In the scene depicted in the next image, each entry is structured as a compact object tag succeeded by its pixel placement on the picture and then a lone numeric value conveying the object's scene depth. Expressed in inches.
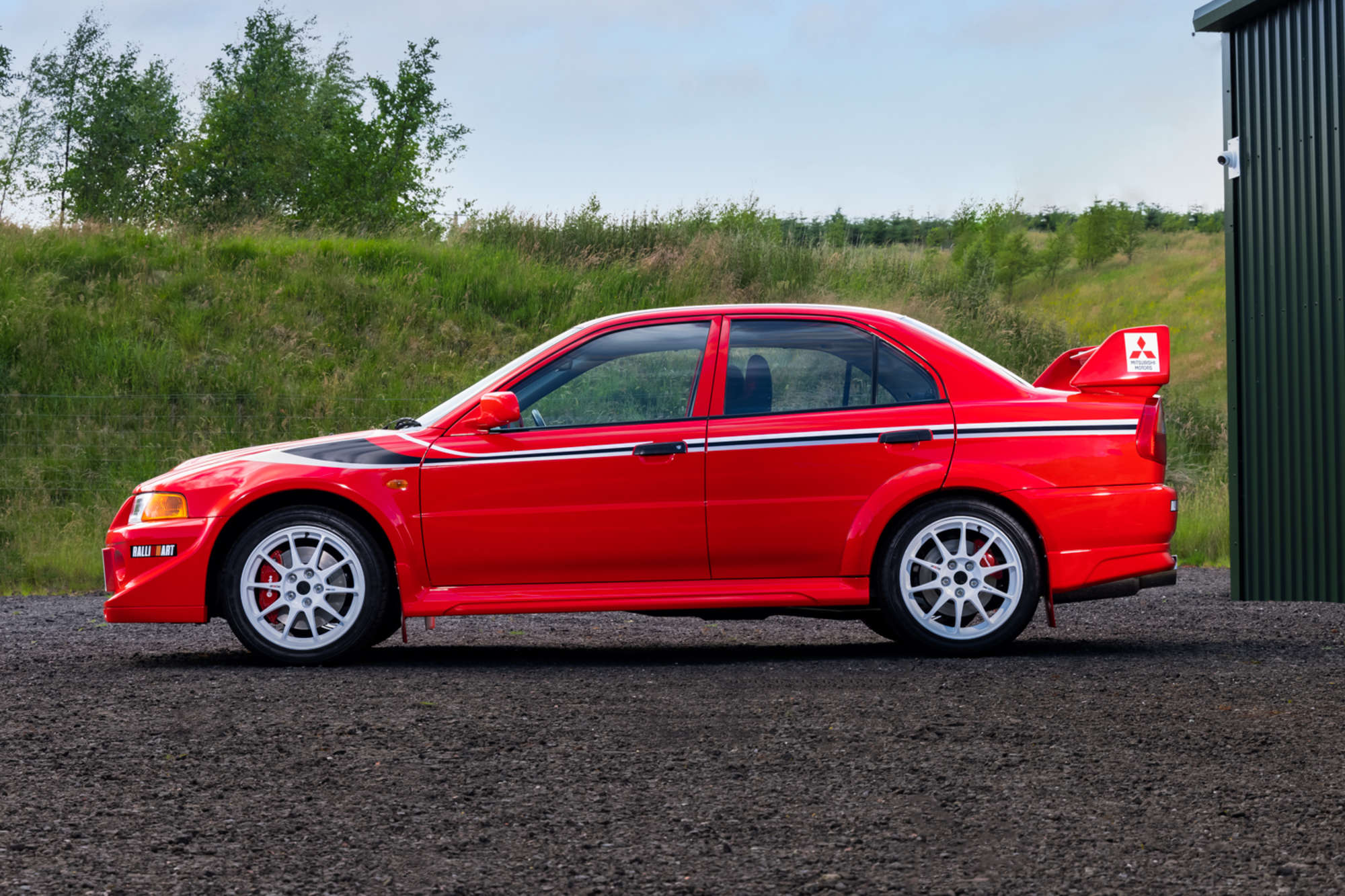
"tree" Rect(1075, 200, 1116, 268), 2465.6
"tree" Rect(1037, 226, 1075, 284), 2378.2
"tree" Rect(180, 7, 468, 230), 1219.9
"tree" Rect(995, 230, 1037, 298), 2224.4
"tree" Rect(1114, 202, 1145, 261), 2504.9
